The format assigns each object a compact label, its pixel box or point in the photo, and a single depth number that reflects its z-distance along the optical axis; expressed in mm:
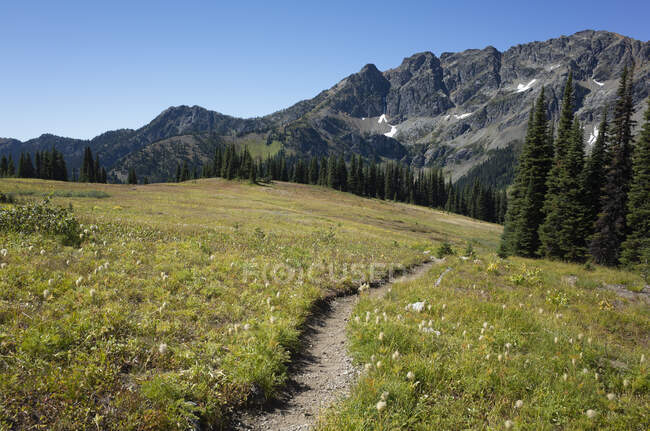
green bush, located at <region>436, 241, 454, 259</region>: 21927
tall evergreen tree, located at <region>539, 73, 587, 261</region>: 31266
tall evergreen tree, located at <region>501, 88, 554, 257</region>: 35312
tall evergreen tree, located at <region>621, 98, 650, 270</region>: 26609
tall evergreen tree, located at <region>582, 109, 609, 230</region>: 31469
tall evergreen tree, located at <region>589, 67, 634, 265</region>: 29234
